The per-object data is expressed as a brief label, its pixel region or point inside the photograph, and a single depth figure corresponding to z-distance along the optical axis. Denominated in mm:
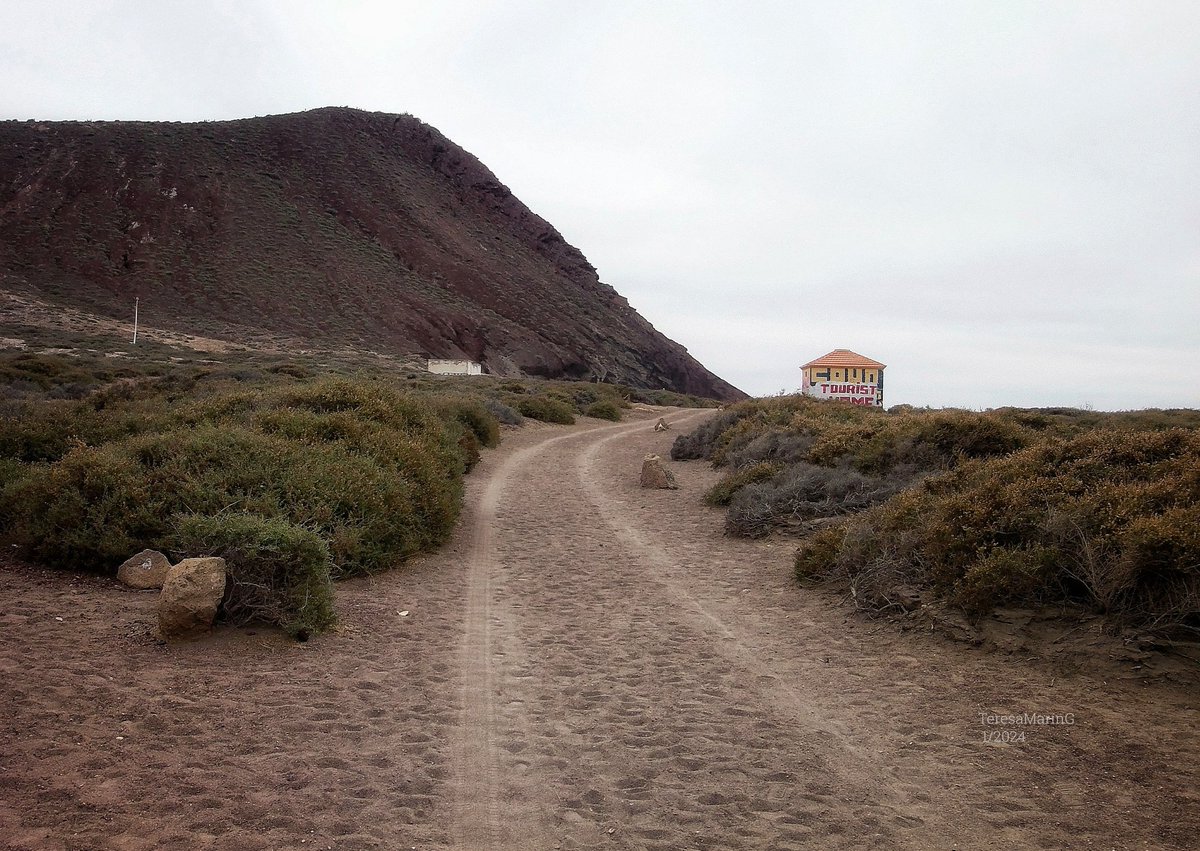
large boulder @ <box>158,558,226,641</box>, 6070
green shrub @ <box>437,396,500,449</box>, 21703
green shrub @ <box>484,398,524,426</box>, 28062
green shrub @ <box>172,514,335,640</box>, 6543
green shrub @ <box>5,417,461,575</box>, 7742
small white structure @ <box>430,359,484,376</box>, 50053
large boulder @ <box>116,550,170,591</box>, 7406
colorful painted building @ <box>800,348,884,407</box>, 42906
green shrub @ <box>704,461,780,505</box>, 13766
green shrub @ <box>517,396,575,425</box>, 32000
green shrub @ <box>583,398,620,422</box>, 37406
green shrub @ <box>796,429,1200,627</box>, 5688
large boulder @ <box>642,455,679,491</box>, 16531
